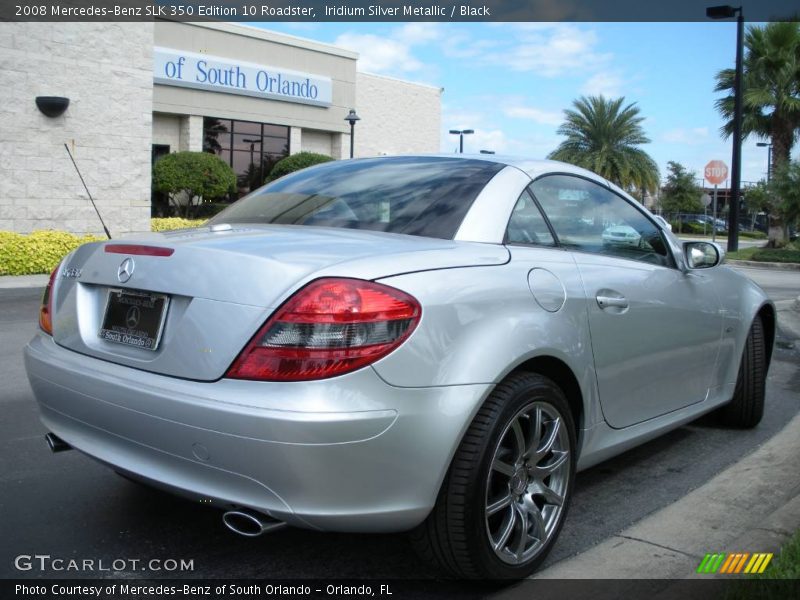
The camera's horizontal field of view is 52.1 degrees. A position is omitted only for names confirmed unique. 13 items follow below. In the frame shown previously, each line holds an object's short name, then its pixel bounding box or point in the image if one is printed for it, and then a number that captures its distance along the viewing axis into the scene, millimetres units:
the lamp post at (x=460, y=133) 40253
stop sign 28125
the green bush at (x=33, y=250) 13727
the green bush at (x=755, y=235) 50594
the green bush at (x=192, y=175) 25047
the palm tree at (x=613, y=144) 41594
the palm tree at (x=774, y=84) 30344
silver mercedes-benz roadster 2410
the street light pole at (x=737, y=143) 26125
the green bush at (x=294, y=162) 28016
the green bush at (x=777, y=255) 25000
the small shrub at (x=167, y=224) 18078
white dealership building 15305
